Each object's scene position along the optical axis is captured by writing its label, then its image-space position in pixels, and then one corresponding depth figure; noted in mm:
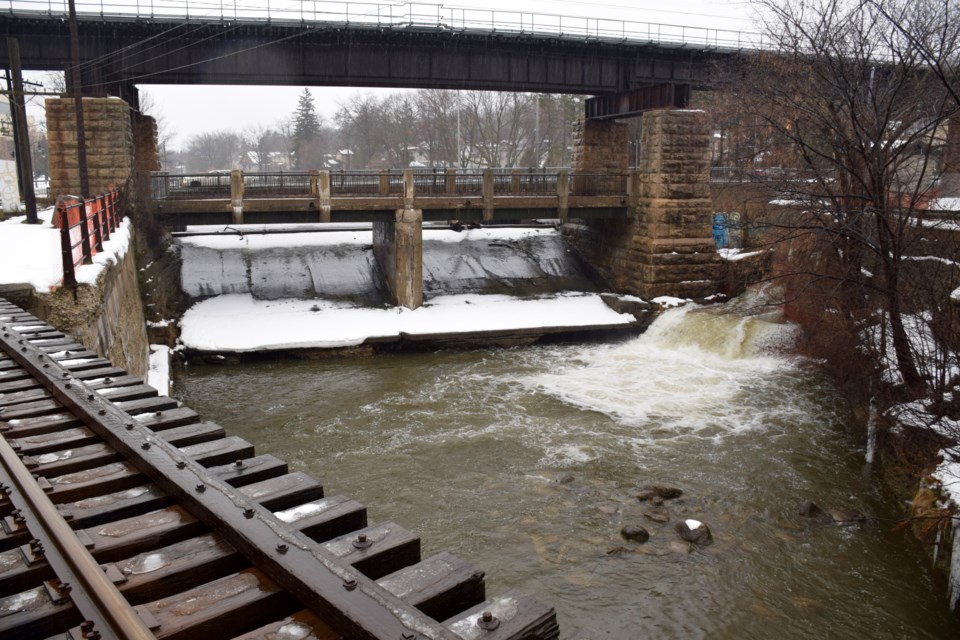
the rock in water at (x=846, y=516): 10914
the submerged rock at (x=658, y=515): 10844
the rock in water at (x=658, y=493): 11516
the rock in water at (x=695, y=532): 10195
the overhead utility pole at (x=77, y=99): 20047
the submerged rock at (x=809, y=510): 11032
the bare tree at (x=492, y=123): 58562
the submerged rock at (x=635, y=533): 10258
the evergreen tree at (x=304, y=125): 83438
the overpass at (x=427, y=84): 22078
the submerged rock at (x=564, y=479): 12180
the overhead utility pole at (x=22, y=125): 18781
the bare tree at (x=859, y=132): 12516
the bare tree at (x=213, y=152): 125644
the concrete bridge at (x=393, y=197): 22453
